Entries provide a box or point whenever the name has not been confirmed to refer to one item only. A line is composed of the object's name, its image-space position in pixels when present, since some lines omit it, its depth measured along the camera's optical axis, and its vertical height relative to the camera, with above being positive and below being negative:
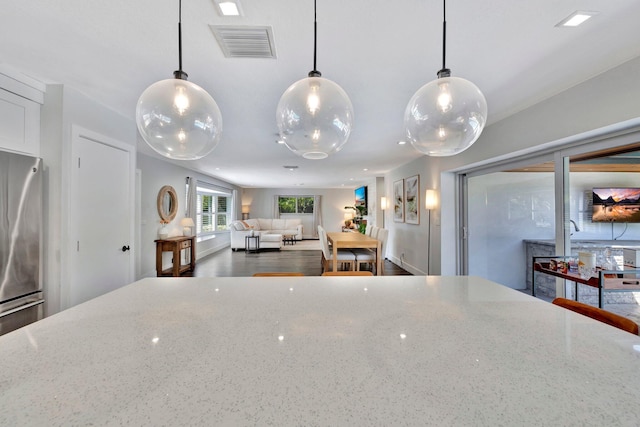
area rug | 8.97 -1.08
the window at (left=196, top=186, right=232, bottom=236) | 7.75 +0.16
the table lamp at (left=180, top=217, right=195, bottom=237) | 5.82 -0.21
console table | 5.12 -0.68
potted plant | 9.57 +0.17
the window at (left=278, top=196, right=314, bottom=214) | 12.02 +0.52
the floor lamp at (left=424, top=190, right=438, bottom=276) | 4.48 +0.20
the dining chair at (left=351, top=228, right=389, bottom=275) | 4.75 -0.71
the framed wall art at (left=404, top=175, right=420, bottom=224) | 5.20 +0.33
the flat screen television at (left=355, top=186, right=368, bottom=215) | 9.43 +0.71
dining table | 4.53 -0.49
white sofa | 8.53 -0.52
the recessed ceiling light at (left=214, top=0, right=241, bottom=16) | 1.34 +1.06
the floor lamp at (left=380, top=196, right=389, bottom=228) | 7.22 +0.34
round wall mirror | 5.40 +0.26
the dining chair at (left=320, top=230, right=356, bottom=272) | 4.85 -0.73
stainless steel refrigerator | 1.88 -0.18
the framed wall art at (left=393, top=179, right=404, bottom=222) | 6.06 +0.36
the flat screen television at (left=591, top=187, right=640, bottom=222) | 2.12 +0.10
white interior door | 2.32 -0.01
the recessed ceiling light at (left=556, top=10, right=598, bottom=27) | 1.41 +1.06
